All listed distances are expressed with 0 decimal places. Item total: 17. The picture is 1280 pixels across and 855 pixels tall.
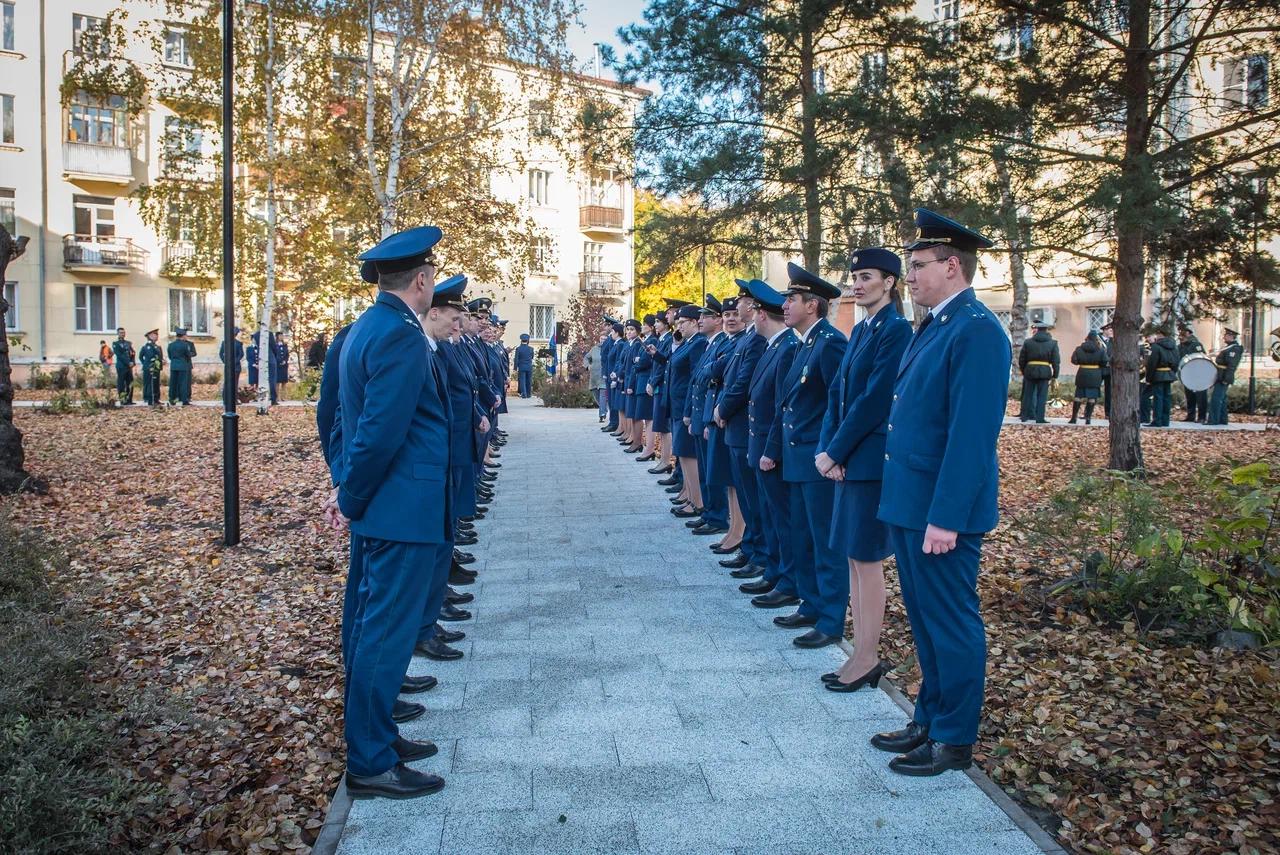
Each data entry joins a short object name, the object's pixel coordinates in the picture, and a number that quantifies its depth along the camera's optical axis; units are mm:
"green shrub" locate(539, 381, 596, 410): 26875
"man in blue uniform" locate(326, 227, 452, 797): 3703
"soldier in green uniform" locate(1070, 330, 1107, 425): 19609
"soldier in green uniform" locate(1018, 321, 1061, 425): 19906
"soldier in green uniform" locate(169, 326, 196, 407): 24469
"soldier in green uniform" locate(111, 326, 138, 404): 24062
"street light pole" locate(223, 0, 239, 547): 8156
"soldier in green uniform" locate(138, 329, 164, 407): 23938
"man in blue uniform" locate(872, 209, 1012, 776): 3848
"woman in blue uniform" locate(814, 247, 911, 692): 4895
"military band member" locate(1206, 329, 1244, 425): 19797
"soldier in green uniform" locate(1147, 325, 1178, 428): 19062
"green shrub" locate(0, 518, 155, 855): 2881
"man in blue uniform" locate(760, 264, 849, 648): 5734
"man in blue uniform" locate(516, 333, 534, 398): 30984
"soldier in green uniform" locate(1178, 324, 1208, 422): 20234
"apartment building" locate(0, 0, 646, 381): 34656
